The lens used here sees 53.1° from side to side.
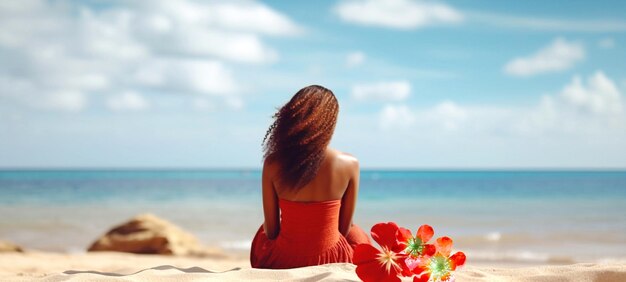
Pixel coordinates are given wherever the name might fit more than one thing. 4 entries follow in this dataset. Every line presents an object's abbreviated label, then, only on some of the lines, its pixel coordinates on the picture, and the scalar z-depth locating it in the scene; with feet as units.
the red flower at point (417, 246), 9.18
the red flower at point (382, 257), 9.42
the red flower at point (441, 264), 9.18
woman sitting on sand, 12.43
